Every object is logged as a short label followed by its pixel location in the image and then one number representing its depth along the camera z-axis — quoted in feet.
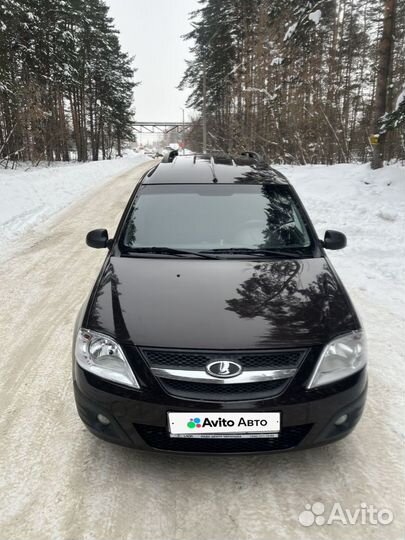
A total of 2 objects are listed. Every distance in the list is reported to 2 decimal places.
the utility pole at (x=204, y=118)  90.79
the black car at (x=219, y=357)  7.35
